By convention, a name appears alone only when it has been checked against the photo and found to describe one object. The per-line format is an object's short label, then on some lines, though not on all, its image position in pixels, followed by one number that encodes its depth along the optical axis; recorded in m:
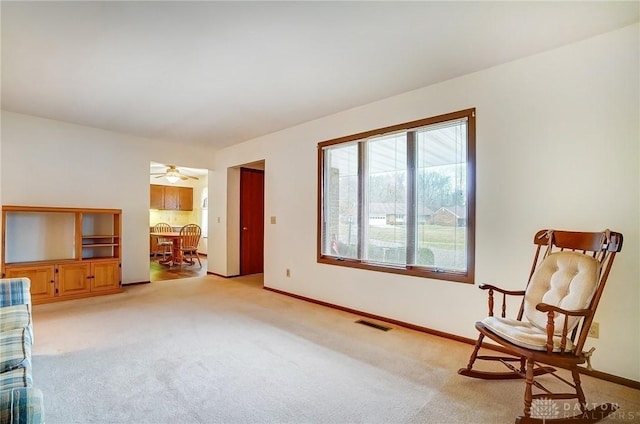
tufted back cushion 1.93
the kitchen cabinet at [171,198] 8.59
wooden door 6.17
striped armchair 0.86
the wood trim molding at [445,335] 2.18
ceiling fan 7.00
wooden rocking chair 1.75
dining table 7.03
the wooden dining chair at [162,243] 7.94
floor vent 3.24
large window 2.98
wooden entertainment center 4.03
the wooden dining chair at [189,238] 6.96
